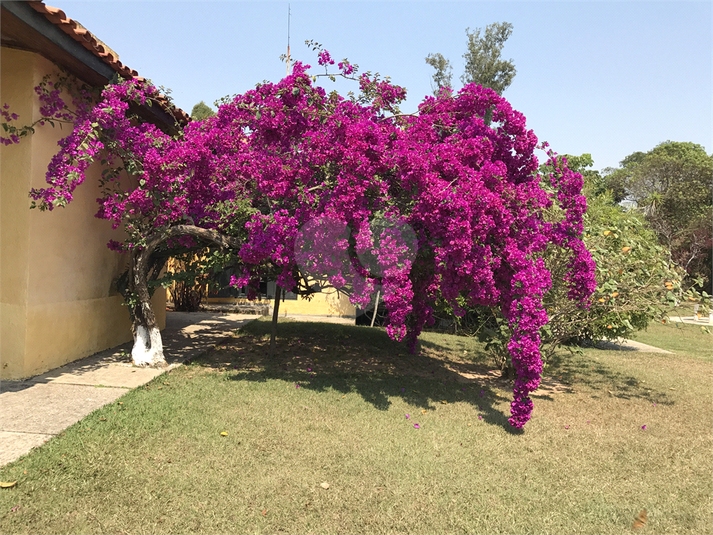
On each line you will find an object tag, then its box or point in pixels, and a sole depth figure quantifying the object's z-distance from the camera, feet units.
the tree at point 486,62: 88.74
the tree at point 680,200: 98.32
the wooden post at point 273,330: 27.71
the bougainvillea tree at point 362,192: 18.42
